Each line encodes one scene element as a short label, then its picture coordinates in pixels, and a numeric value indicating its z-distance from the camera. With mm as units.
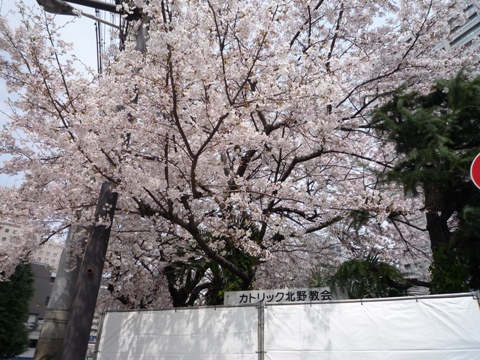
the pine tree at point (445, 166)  5699
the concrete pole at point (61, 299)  4824
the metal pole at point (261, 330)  4230
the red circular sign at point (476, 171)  3660
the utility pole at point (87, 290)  4430
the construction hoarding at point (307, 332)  3725
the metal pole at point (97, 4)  6953
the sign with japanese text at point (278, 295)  5160
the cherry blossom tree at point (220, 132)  4820
